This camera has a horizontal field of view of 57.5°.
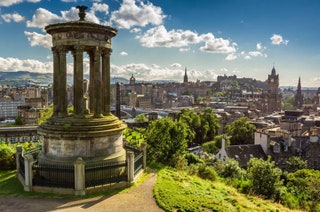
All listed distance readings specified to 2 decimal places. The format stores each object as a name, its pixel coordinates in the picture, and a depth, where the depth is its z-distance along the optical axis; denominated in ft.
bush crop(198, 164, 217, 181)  60.39
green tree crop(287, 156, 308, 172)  134.00
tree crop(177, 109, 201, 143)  201.46
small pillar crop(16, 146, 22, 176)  51.31
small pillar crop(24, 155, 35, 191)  43.75
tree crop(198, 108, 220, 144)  210.18
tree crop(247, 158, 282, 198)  59.16
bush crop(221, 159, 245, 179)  86.33
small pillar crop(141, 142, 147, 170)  55.26
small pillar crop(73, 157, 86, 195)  42.39
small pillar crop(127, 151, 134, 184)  46.36
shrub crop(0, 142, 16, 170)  58.44
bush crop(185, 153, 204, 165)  99.81
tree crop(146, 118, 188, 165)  67.97
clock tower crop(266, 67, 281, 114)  455.22
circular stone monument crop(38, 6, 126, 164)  47.24
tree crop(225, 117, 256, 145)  204.23
